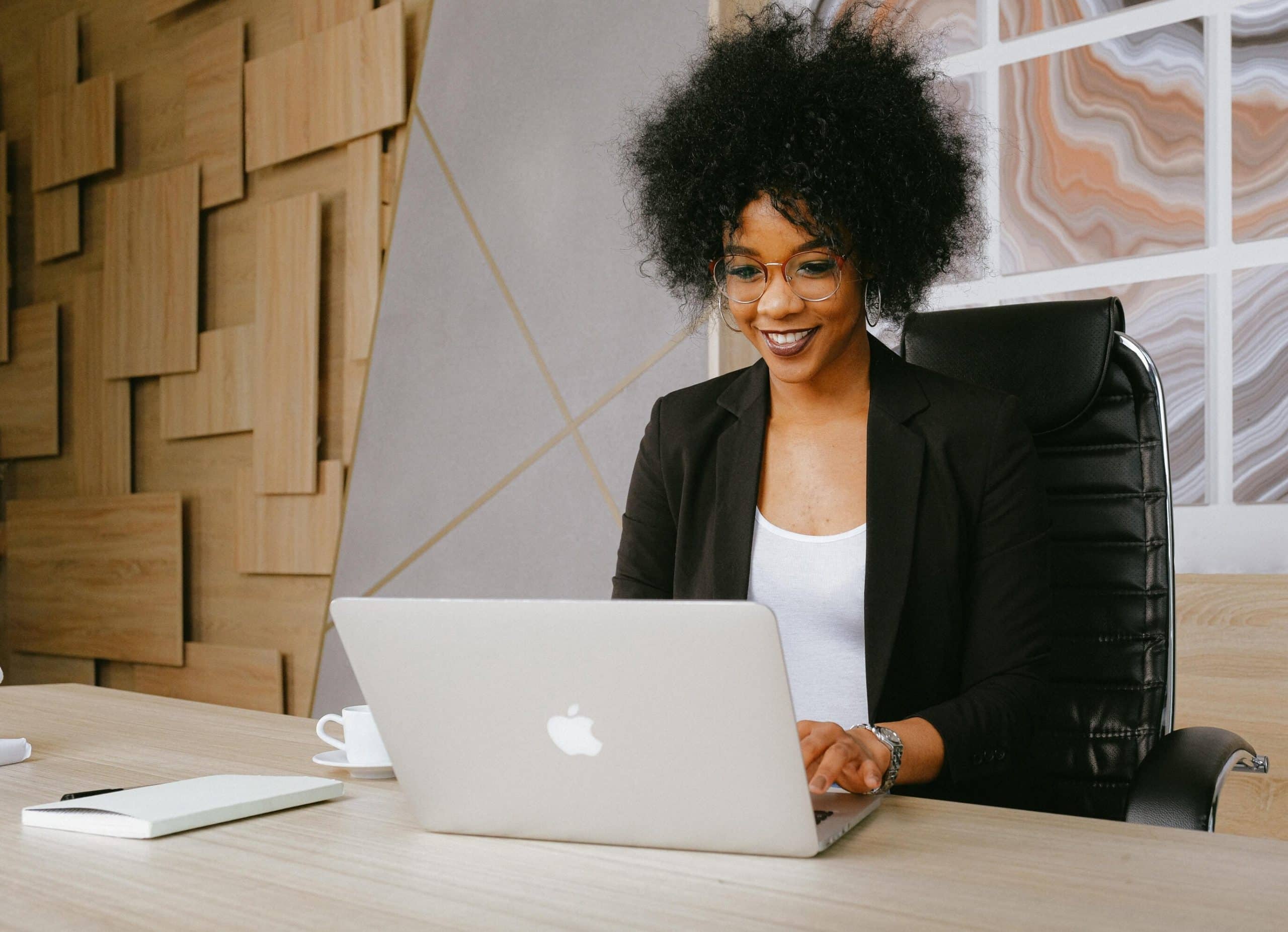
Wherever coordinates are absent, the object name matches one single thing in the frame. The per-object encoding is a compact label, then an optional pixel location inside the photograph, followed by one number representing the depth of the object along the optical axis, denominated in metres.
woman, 1.45
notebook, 0.88
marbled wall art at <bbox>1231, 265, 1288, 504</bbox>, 1.98
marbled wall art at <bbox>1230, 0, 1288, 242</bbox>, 1.99
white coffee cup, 1.12
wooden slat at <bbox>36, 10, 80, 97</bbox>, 4.29
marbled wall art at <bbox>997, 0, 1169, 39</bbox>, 2.21
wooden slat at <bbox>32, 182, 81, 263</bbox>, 4.29
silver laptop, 0.76
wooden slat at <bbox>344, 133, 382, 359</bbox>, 3.24
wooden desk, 0.69
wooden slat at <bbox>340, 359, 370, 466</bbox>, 3.30
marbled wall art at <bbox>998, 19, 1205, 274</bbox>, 2.10
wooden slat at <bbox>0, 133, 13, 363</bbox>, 4.46
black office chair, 1.46
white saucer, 1.12
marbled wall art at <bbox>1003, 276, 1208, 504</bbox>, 2.07
